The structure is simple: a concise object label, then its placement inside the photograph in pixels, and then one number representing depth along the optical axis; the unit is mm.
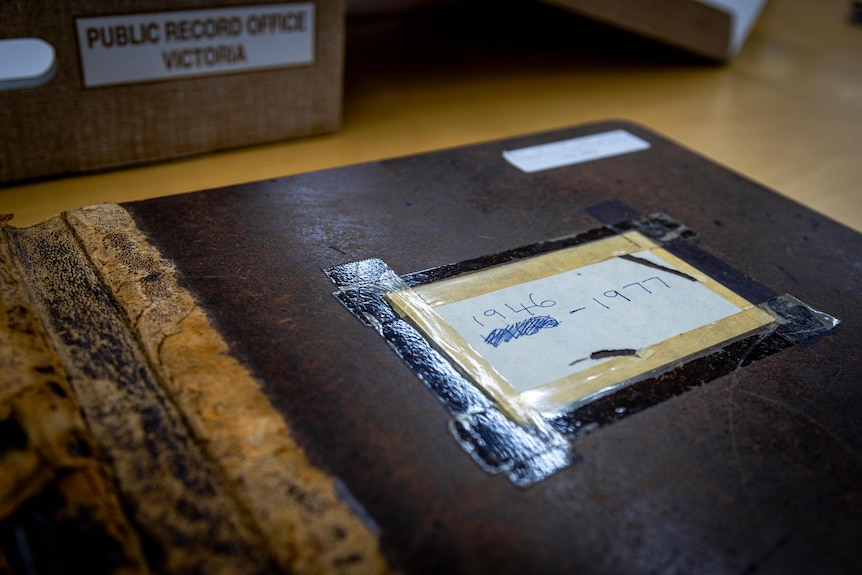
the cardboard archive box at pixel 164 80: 504
